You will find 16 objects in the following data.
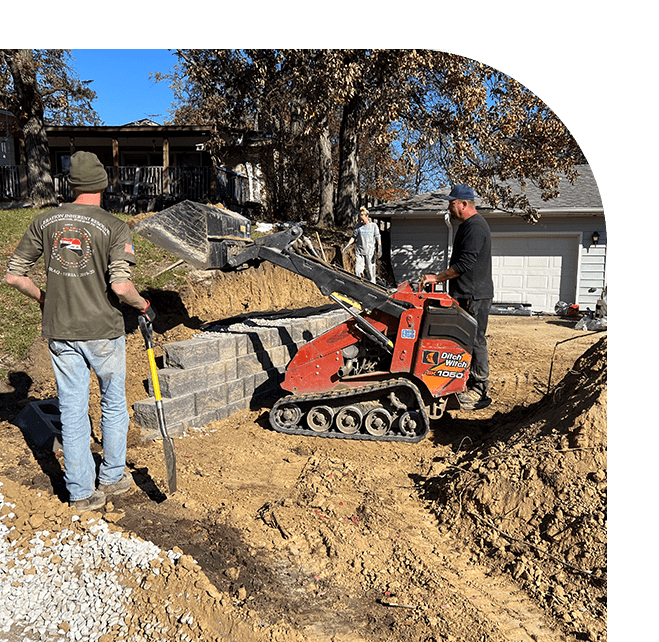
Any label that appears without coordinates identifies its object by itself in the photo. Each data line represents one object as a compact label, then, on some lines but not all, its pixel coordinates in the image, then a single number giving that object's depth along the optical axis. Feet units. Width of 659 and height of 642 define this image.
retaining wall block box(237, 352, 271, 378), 19.48
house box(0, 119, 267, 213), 40.29
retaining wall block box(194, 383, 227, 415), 17.58
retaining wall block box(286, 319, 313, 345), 22.11
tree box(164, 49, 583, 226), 23.84
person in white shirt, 35.12
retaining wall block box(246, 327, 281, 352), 20.07
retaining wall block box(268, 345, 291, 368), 21.07
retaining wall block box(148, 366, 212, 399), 16.46
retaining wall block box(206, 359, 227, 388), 17.90
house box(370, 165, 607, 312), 42.91
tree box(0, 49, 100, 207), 25.94
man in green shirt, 10.66
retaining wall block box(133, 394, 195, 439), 15.92
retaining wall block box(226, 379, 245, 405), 18.95
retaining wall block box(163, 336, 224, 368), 17.01
